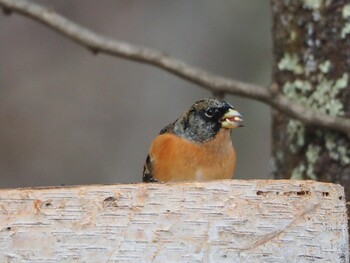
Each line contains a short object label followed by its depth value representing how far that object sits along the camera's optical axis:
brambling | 7.83
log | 5.34
